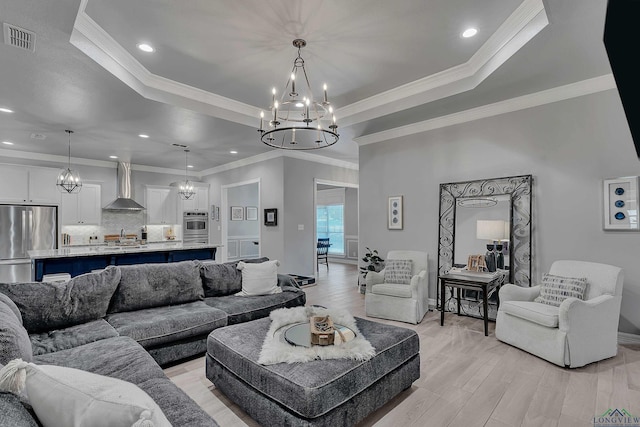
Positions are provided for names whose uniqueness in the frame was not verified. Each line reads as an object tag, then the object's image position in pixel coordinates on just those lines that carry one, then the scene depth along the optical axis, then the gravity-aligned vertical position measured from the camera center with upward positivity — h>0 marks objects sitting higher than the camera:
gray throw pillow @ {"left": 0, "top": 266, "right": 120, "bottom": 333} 2.53 -0.71
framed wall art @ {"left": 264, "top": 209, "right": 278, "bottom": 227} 6.69 -0.03
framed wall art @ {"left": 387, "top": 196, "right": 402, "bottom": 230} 5.21 +0.03
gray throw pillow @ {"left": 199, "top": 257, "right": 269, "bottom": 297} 3.76 -0.75
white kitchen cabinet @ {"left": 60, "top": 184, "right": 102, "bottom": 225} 6.80 +0.18
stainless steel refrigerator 5.73 -0.39
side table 3.68 -0.81
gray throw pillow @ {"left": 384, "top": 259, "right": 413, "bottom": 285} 4.50 -0.79
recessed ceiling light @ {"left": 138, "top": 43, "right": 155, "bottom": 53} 3.11 +1.64
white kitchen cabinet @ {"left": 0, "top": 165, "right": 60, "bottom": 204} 6.00 +0.59
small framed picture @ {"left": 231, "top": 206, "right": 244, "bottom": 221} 9.57 +0.07
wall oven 8.43 -0.31
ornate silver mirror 4.00 -0.08
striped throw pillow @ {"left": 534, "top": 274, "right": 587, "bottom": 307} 3.17 -0.74
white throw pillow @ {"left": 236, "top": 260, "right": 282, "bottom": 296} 3.85 -0.77
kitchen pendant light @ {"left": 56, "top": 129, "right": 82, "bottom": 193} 5.54 +0.64
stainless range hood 7.49 +0.70
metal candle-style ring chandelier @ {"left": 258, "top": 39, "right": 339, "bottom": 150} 2.94 +1.51
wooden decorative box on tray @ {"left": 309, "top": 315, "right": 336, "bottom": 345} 2.24 -0.82
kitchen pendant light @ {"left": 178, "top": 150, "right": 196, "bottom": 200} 7.23 +0.59
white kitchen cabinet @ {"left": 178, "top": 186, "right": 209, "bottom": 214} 8.43 +0.35
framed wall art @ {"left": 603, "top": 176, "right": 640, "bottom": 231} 3.32 +0.13
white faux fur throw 2.03 -0.89
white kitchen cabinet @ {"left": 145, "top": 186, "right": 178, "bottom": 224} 8.09 +0.29
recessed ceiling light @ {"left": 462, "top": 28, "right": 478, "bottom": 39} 2.92 +1.68
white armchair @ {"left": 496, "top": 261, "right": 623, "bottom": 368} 2.85 -1.00
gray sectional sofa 1.68 -0.91
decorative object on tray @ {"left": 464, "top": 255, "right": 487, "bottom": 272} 4.17 -0.62
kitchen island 4.29 -0.64
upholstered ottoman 1.82 -1.03
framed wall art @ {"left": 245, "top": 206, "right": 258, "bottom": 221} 10.05 +0.08
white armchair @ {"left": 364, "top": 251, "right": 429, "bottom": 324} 4.14 -1.07
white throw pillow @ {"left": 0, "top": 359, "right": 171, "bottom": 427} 0.91 -0.55
